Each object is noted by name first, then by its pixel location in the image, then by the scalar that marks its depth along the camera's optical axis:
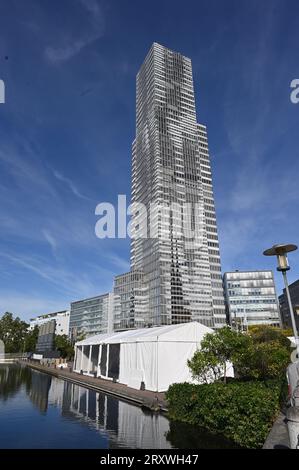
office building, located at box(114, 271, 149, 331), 123.44
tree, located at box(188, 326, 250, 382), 17.84
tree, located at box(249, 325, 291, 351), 42.05
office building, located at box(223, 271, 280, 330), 126.69
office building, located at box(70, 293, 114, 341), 156.12
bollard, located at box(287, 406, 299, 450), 6.32
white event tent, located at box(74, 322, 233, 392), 23.56
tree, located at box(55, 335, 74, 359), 76.69
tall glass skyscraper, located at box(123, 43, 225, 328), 119.44
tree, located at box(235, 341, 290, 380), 20.23
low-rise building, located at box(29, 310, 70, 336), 182.51
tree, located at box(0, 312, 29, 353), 116.02
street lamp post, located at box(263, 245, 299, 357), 11.20
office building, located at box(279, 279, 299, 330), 139.46
